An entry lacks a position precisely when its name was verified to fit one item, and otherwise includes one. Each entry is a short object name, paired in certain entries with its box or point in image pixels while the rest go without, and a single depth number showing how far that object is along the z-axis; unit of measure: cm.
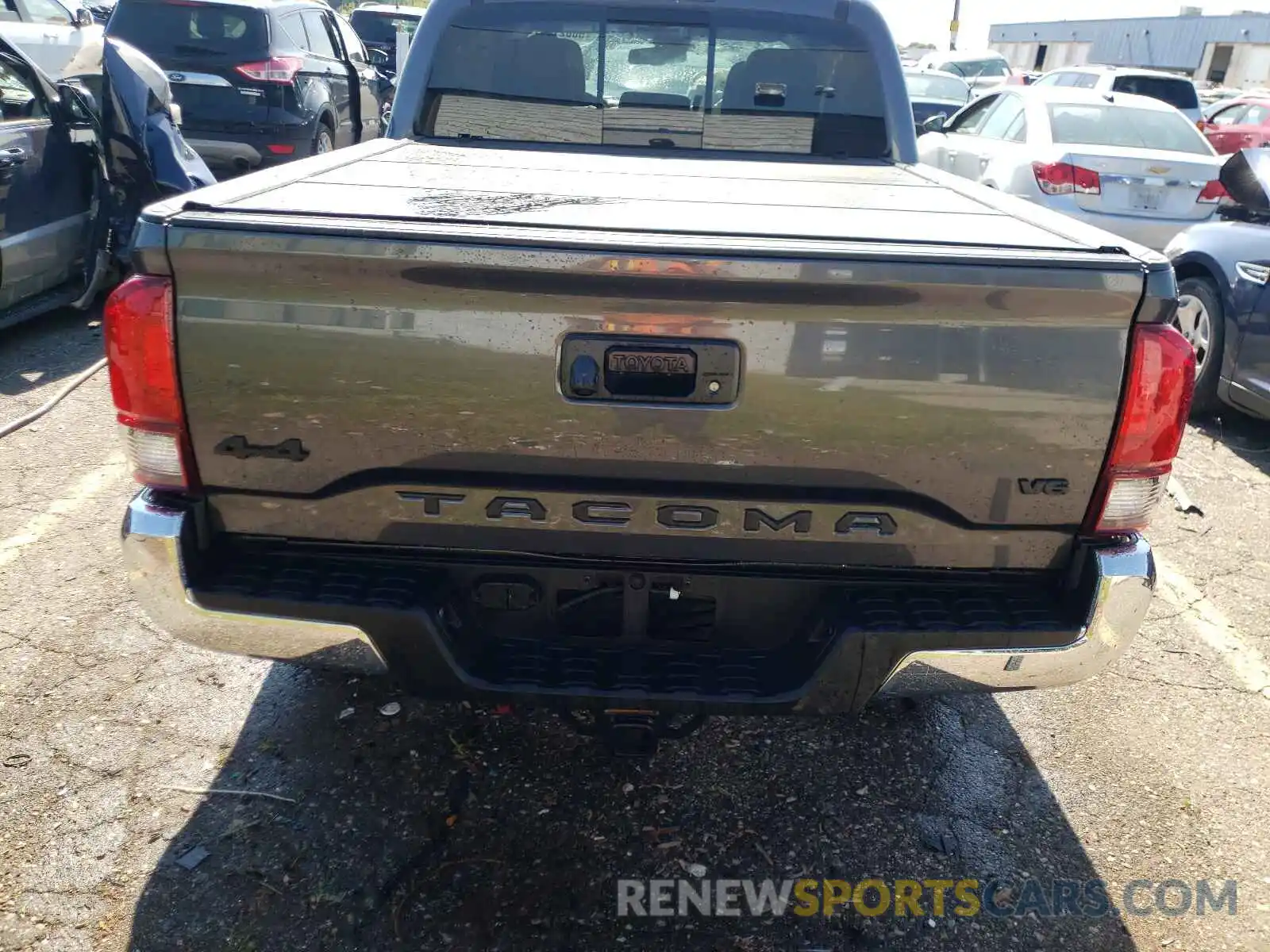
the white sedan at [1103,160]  796
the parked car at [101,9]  1388
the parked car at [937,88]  1764
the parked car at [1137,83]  1451
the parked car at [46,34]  766
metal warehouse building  4209
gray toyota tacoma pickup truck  199
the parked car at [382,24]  1777
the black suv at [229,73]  881
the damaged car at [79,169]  586
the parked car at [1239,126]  1656
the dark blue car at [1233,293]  531
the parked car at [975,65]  2547
